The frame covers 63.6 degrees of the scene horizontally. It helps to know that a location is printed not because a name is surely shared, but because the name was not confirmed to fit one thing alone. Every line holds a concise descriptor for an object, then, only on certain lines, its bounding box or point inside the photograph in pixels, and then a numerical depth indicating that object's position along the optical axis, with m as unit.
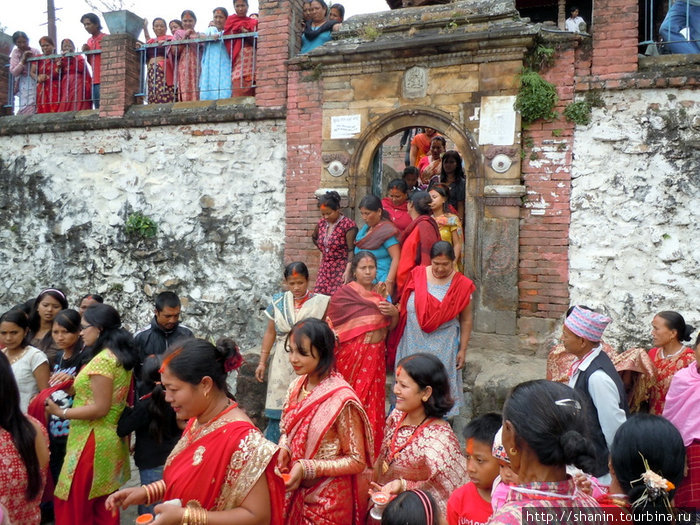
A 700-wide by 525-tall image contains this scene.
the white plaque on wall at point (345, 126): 6.58
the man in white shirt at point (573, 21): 7.60
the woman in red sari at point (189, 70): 7.87
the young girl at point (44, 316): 4.61
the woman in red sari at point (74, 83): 8.61
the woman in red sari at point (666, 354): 3.84
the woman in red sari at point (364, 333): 4.13
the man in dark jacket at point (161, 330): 4.00
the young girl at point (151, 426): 3.21
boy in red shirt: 2.27
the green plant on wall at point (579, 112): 5.79
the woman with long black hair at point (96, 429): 3.28
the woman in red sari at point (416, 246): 5.19
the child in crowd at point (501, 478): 2.03
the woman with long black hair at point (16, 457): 2.41
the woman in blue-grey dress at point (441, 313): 4.50
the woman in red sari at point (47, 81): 8.77
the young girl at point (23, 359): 3.84
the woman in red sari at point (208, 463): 2.06
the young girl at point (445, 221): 5.48
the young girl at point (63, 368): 3.62
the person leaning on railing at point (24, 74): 8.94
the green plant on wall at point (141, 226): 7.61
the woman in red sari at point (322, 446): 2.66
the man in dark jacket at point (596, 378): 2.91
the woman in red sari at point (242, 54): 7.59
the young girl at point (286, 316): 4.49
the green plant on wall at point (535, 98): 5.82
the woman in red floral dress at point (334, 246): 5.67
